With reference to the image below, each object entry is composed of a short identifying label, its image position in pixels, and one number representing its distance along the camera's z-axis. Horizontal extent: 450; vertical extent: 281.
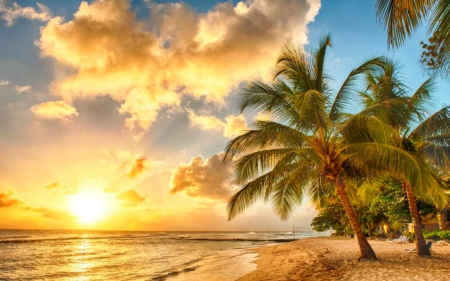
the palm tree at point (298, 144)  9.42
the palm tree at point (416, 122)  10.23
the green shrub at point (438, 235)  19.03
